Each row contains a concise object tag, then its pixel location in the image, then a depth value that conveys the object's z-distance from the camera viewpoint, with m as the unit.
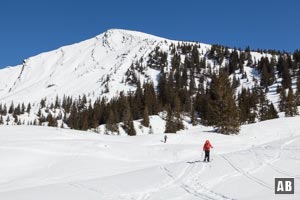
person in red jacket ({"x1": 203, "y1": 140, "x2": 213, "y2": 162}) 30.89
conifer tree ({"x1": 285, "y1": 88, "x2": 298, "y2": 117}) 88.06
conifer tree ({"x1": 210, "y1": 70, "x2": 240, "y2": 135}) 56.91
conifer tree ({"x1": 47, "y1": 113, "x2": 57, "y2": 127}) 122.88
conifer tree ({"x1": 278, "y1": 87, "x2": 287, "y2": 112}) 102.46
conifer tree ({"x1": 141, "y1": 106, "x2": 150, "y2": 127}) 98.88
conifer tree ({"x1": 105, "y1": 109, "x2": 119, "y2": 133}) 94.56
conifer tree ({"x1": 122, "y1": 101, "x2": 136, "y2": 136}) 93.13
